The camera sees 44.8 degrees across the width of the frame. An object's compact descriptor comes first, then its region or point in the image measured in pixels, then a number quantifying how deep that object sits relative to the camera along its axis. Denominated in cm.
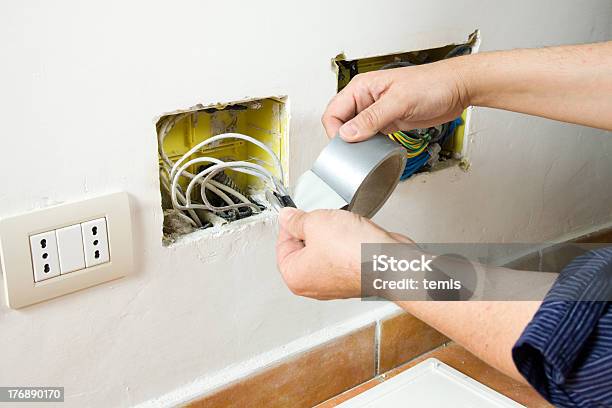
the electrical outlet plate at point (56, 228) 71
